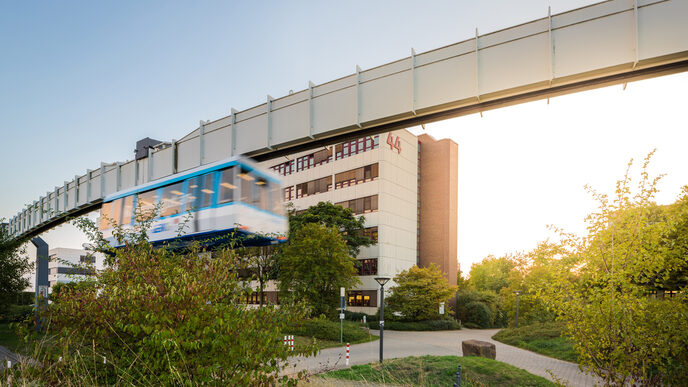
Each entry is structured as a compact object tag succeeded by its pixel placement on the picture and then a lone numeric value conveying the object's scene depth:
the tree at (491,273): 70.62
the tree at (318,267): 35.53
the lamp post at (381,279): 20.95
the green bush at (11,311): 33.00
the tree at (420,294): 42.78
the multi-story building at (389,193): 49.91
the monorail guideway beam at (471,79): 10.51
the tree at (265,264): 42.41
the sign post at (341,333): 25.95
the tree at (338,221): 43.41
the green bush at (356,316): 45.38
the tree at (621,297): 8.22
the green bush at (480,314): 50.84
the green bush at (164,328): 5.18
